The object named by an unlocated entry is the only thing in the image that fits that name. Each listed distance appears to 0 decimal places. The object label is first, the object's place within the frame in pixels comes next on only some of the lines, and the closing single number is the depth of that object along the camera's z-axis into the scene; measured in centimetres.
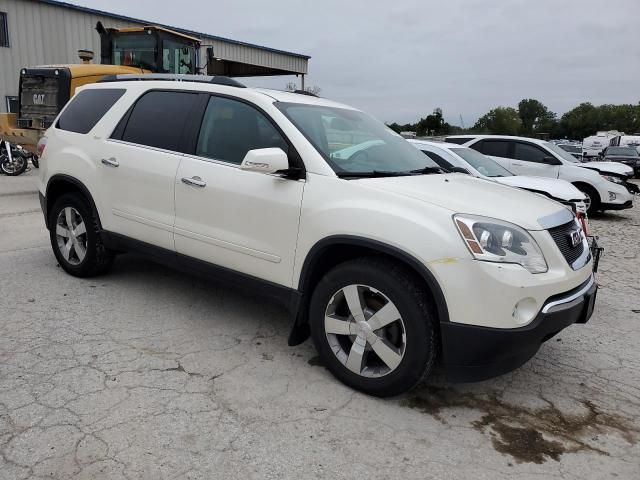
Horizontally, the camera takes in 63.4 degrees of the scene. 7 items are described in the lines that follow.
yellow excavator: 930
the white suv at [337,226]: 274
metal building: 1800
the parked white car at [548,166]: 1121
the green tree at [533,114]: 13908
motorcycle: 1288
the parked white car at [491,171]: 727
